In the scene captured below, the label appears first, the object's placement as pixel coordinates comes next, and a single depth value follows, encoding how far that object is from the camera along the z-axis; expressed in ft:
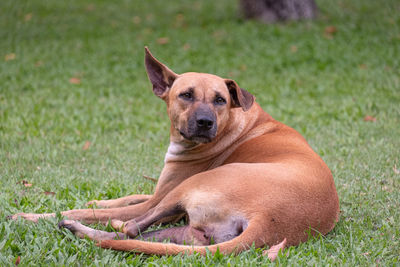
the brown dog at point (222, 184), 12.57
